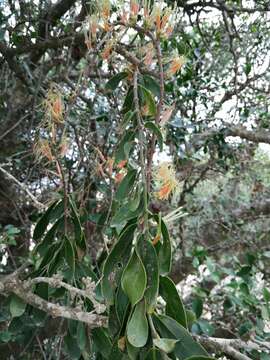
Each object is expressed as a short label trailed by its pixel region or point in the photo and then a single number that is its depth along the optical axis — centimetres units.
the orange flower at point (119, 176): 83
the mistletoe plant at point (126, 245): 57
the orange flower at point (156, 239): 62
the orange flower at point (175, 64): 75
